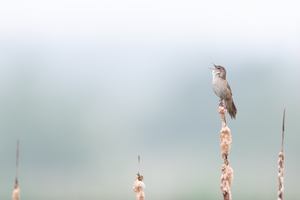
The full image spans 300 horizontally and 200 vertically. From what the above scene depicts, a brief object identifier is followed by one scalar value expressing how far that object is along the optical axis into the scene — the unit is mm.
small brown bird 16933
